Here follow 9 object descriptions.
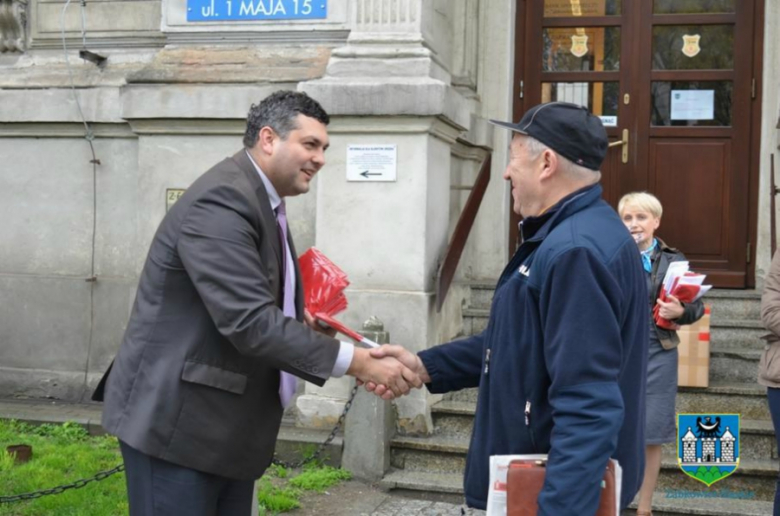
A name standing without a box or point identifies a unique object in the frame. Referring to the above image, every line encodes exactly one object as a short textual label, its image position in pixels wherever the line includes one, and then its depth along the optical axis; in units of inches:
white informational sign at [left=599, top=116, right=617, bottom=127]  341.4
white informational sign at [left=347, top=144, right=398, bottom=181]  278.1
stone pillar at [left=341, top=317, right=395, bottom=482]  259.0
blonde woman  223.1
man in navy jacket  109.9
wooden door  330.6
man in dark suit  127.5
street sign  298.0
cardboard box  267.1
